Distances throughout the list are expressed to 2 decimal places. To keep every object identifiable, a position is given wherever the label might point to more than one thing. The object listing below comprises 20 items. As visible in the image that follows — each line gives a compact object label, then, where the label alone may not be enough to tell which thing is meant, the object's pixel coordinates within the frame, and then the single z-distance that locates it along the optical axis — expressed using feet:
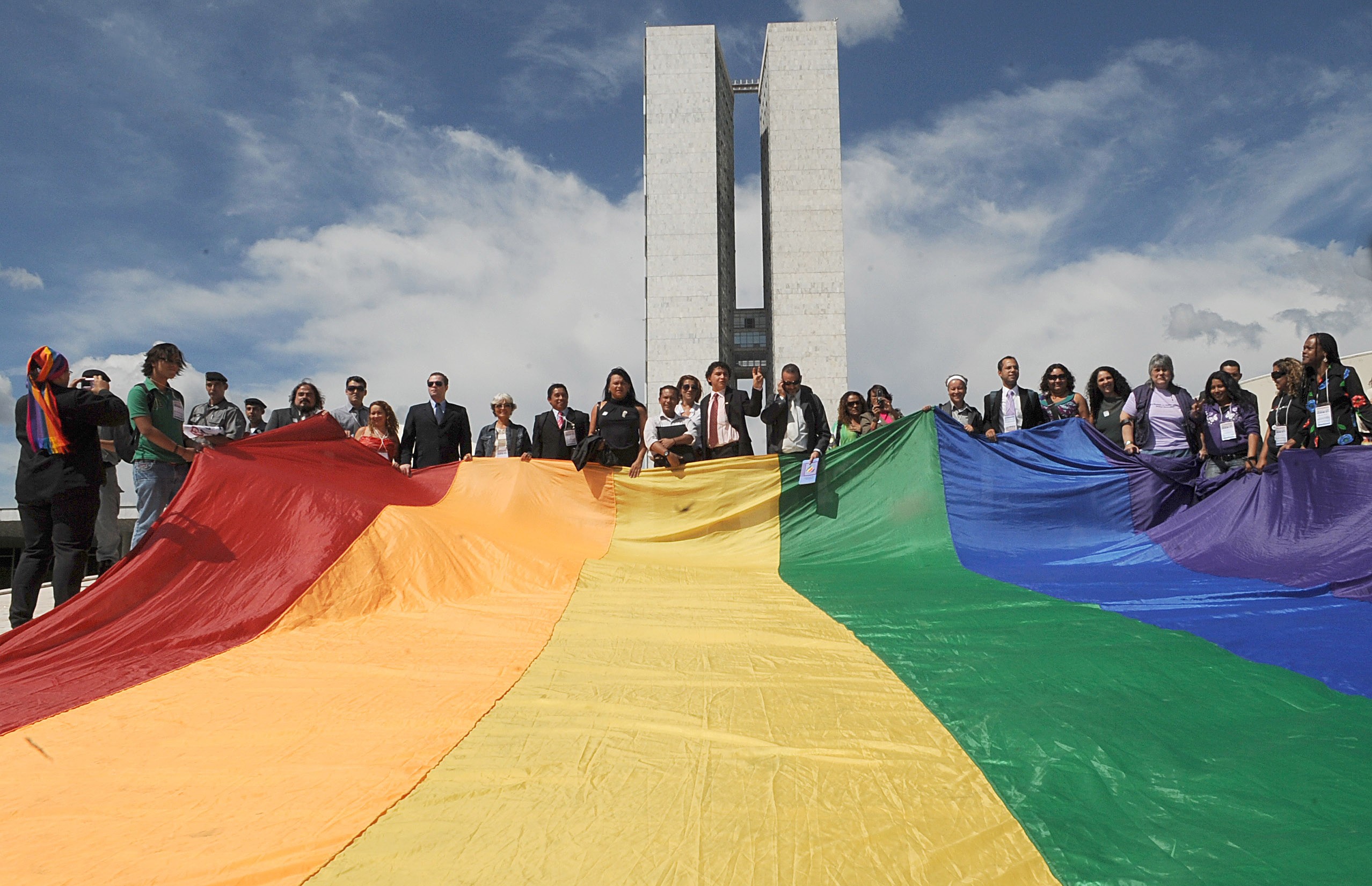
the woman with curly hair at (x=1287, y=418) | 16.47
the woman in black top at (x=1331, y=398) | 15.34
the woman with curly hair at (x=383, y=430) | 19.45
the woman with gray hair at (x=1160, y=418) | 18.98
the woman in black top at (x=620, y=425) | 19.30
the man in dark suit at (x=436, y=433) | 20.07
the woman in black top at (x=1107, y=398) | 20.06
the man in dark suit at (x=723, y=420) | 19.81
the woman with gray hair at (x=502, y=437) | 20.65
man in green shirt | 13.75
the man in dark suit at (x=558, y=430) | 20.97
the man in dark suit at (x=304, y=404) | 19.94
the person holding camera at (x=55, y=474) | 12.01
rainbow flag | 4.85
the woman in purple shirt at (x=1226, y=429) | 18.07
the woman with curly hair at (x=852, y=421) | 20.53
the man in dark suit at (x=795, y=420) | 19.42
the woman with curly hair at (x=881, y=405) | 22.36
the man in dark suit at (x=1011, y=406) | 20.53
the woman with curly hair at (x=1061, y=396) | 20.51
